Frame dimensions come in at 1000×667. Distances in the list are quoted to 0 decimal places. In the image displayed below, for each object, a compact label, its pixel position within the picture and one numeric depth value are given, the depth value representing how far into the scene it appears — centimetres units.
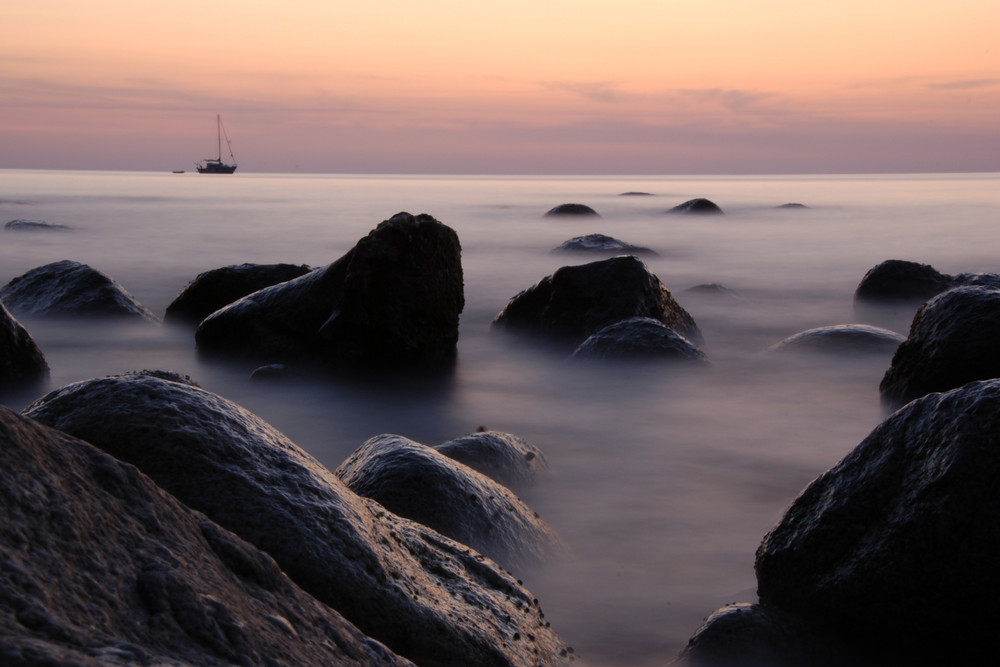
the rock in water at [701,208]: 3369
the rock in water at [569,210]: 3372
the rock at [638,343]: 845
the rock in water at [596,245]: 1888
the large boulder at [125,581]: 155
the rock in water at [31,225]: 2414
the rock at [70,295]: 1045
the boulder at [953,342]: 584
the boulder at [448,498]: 397
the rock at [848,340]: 912
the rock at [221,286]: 952
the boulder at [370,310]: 773
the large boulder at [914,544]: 310
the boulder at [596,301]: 888
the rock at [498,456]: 508
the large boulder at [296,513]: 265
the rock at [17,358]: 705
